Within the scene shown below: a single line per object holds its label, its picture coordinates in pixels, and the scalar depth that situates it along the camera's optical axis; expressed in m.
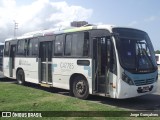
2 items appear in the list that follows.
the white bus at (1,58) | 11.27
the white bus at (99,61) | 6.02
